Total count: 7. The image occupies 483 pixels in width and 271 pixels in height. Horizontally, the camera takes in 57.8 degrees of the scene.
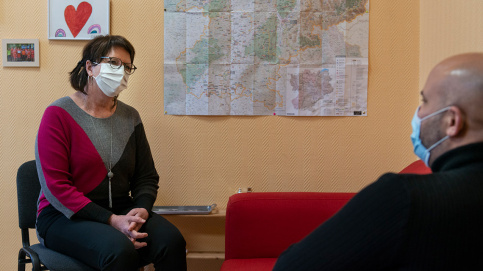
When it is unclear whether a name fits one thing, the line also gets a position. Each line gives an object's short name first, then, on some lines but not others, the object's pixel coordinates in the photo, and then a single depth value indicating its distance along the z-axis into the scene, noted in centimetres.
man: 74
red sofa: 180
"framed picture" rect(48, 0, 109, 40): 228
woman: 163
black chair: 175
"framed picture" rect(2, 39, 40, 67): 229
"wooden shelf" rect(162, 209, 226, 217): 224
